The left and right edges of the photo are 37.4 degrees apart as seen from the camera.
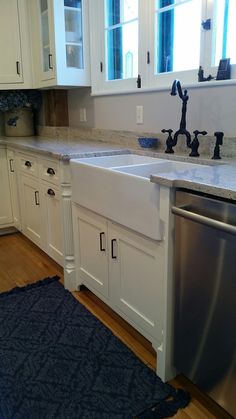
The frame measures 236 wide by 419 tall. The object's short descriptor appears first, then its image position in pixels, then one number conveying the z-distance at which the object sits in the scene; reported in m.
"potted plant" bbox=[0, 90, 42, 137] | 3.26
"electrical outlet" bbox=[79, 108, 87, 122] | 3.07
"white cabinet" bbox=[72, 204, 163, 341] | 1.55
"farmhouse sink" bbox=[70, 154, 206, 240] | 1.44
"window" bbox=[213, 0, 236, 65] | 1.82
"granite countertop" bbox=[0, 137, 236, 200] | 1.17
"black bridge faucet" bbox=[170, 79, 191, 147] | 1.86
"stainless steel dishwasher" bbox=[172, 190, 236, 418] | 1.13
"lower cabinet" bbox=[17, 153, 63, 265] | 2.36
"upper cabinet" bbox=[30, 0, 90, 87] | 2.67
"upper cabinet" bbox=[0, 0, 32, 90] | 3.07
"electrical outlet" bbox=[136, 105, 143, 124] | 2.42
